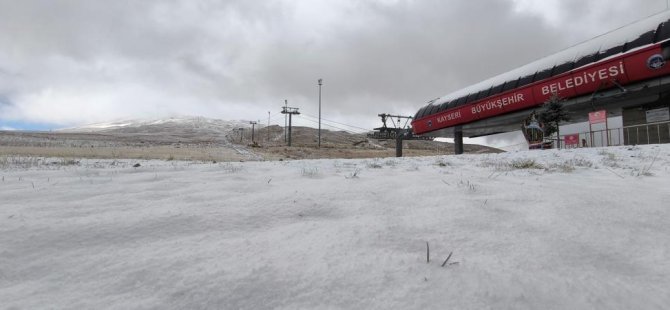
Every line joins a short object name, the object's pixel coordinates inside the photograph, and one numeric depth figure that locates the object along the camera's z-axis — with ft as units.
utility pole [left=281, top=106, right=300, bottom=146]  223.26
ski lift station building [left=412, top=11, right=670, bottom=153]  48.60
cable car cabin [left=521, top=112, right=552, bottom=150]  54.11
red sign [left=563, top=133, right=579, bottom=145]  58.18
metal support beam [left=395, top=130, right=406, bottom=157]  109.23
